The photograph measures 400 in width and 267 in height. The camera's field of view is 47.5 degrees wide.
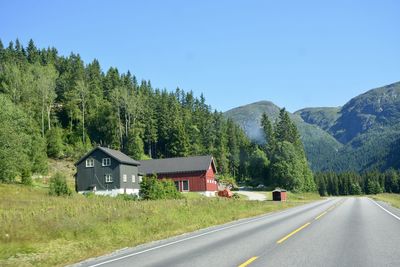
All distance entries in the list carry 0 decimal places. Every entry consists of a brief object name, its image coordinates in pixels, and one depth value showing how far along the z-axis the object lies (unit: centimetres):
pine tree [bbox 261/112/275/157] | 13150
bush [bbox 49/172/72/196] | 4474
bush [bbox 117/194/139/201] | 4492
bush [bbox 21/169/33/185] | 5838
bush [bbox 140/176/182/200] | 4461
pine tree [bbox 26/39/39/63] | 13651
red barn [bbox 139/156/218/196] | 7769
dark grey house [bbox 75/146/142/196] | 6794
